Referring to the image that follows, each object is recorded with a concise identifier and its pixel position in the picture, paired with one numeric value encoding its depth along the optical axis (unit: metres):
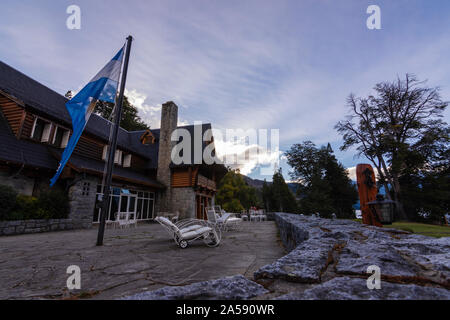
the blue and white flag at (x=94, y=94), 4.74
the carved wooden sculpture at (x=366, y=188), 5.55
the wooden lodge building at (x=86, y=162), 9.02
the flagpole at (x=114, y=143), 4.55
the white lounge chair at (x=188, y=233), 4.37
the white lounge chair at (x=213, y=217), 6.93
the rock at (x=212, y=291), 1.08
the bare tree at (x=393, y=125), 19.23
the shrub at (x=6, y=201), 6.94
